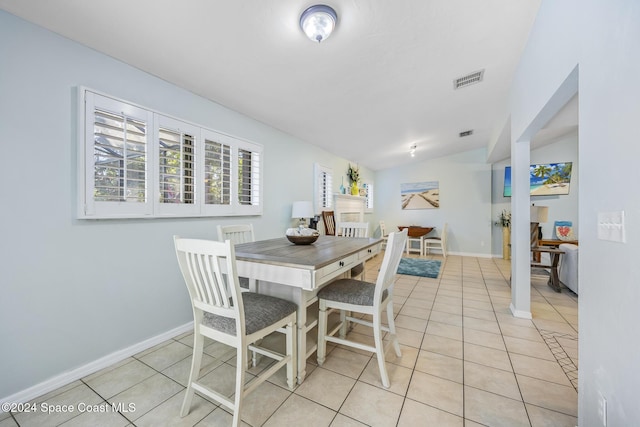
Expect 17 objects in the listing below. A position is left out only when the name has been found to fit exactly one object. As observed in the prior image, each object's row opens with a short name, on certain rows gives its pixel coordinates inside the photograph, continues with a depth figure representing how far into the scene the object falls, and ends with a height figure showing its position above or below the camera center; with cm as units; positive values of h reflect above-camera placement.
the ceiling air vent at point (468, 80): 280 +158
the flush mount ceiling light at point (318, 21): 161 +130
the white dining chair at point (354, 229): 311 -23
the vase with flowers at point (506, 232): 555 -44
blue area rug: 442 -109
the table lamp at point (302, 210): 352 +3
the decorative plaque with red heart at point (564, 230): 466 -34
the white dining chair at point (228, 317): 121 -61
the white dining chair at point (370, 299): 162 -63
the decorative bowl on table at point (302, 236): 217 -22
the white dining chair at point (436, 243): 589 -77
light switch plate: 90 -5
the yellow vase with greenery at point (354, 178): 569 +81
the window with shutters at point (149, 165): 175 +41
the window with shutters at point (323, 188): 444 +47
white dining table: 145 -36
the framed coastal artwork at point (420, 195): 661 +48
